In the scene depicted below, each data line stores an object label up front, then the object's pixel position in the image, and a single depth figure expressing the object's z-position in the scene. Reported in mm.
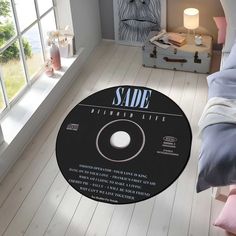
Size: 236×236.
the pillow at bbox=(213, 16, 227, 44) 2564
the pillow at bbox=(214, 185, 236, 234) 1688
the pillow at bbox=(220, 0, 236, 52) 2374
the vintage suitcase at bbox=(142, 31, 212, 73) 2696
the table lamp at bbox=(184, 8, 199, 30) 2687
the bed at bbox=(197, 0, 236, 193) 1620
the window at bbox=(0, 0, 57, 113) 2150
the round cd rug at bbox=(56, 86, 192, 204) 1977
